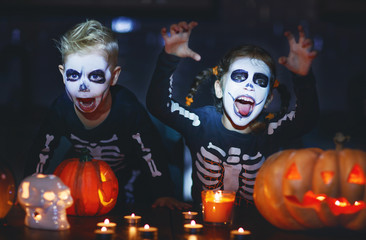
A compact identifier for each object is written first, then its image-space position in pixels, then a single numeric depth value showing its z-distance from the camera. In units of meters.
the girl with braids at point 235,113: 2.00
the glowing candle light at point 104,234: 1.38
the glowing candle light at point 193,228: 1.48
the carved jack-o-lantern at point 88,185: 1.72
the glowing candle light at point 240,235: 1.41
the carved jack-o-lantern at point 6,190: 1.58
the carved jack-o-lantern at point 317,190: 1.51
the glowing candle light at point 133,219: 1.60
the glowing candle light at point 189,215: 1.70
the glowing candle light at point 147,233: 1.42
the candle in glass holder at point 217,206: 1.60
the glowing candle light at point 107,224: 1.52
